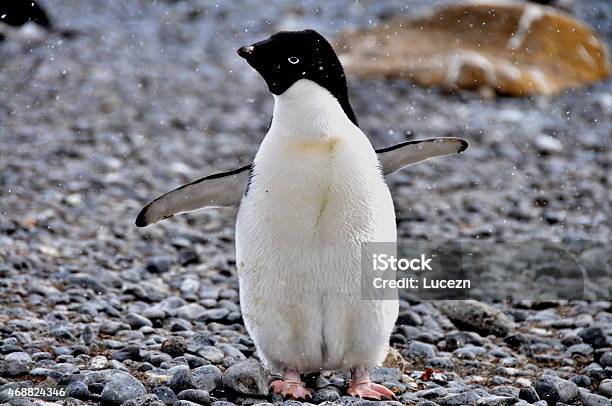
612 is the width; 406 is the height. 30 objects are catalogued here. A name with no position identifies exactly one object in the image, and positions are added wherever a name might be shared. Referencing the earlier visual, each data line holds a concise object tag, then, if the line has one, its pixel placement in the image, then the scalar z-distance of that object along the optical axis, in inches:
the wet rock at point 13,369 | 219.8
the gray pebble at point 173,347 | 243.6
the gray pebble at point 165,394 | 204.4
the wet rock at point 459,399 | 213.6
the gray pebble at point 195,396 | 206.5
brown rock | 620.1
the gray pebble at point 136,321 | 274.2
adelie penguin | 207.6
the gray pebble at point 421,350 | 264.1
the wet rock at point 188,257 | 354.6
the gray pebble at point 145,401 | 193.8
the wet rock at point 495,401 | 212.8
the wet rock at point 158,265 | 341.7
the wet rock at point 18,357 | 228.9
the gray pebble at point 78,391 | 204.7
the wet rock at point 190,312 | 289.1
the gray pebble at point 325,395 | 218.2
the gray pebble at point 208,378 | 214.2
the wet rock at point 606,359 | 260.8
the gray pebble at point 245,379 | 213.2
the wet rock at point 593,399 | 225.3
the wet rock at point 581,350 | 274.5
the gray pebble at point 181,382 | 211.9
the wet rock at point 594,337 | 278.1
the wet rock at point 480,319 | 291.6
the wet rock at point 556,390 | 226.2
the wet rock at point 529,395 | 223.0
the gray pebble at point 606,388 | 236.5
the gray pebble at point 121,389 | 201.9
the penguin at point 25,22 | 683.4
